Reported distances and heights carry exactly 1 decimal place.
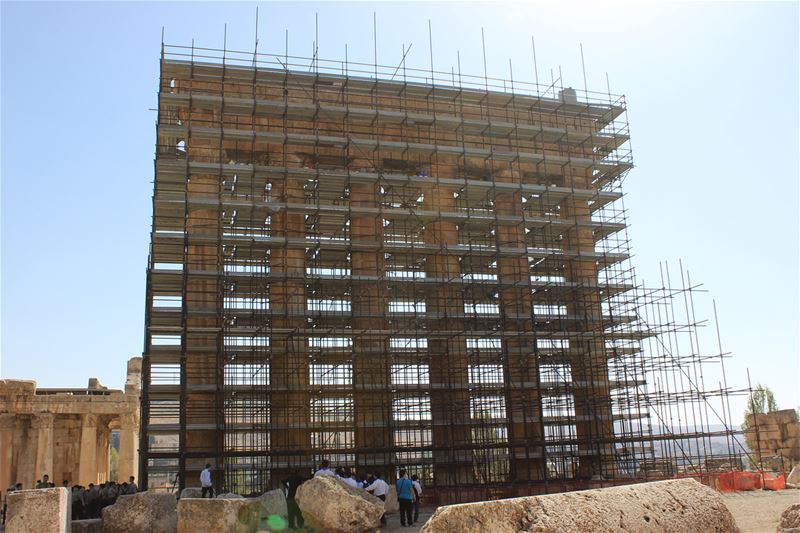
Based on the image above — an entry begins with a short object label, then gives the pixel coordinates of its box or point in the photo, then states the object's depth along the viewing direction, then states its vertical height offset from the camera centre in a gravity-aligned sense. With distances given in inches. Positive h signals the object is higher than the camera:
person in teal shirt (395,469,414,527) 601.6 -32.7
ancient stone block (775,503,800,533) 376.2 -39.4
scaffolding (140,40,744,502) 812.0 +181.5
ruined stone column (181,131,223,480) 777.6 +145.3
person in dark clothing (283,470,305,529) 561.0 -39.6
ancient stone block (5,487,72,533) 419.5 -22.8
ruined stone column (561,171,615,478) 919.0 +104.8
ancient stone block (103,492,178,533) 510.3 -33.3
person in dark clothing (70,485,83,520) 631.2 -31.3
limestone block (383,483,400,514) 674.7 -42.4
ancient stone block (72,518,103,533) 518.0 -39.0
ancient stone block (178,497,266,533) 496.4 -33.9
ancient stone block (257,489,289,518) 553.6 -31.2
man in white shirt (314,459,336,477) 565.1 -10.8
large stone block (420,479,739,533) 283.3 -25.5
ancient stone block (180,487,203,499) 615.5 -24.1
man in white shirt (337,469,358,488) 566.7 -19.1
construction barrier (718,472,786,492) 818.8 -45.0
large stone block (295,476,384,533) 515.2 -34.0
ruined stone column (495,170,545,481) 891.4 +113.5
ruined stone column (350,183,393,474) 822.5 +108.3
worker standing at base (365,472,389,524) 616.1 -26.2
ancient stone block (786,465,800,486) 897.3 -45.7
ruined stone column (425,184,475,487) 850.1 +94.0
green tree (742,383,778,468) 1926.7 +90.3
